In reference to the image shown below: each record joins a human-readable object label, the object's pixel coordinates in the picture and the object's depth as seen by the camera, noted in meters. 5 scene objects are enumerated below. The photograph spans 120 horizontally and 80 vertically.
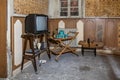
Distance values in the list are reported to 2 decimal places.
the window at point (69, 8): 4.01
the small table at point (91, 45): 3.57
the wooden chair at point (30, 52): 2.44
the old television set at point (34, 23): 2.56
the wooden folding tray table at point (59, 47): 3.23
